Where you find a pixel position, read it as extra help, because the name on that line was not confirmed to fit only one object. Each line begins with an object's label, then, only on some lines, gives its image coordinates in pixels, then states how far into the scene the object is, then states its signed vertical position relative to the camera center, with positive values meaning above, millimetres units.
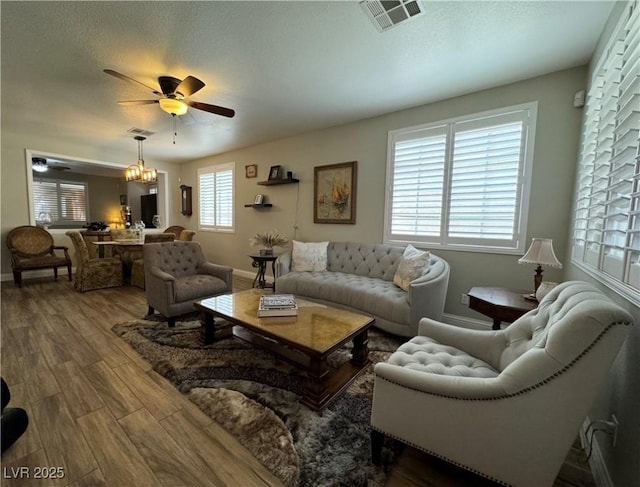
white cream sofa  2559 -709
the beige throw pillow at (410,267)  2846 -466
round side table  4117 -734
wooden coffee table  1702 -781
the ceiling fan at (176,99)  2515 +1198
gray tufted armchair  2861 -718
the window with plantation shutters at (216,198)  5801 +485
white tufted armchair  938 -701
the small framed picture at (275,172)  4746 +859
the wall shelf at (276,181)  4527 +679
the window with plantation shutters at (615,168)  1230 +354
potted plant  4266 -344
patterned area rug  1315 -1187
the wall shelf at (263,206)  4955 +270
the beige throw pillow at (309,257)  3764 -502
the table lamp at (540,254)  1995 -205
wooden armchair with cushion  4359 -638
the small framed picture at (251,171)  5203 +967
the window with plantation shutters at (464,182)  2742 +498
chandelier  4855 +815
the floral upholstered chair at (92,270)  4199 -885
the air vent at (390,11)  1762 +1449
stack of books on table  2143 -702
